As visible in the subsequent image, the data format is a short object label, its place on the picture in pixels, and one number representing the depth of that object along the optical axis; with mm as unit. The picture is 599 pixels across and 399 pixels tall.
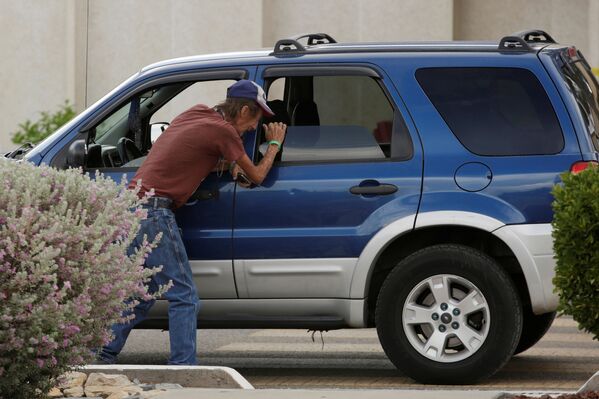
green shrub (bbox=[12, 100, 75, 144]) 48594
